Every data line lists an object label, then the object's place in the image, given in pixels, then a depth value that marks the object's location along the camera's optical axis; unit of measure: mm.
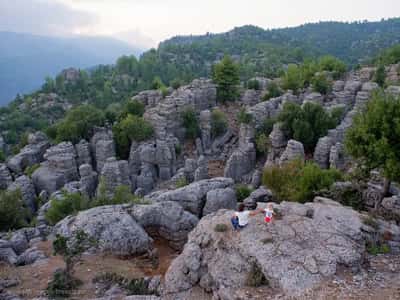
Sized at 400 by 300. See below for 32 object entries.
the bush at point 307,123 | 34625
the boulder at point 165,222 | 19406
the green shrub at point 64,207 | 24312
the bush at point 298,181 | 20562
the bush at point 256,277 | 11680
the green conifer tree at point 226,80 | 47781
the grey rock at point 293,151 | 30891
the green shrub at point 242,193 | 24412
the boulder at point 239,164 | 34656
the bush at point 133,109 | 43181
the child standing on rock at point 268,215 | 13766
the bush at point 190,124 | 40906
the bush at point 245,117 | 39031
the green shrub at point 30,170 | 35062
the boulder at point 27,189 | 31312
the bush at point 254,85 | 51250
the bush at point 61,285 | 13913
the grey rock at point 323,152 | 32094
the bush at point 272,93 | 47188
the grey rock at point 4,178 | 33531
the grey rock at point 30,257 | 17312
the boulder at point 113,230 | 17562
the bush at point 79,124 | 38719
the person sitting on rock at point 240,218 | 13695
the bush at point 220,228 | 14000
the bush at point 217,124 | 41562
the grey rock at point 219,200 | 21391
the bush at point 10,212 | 23672
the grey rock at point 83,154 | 36688
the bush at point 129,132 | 37500
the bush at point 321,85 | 45656
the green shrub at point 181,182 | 30125
